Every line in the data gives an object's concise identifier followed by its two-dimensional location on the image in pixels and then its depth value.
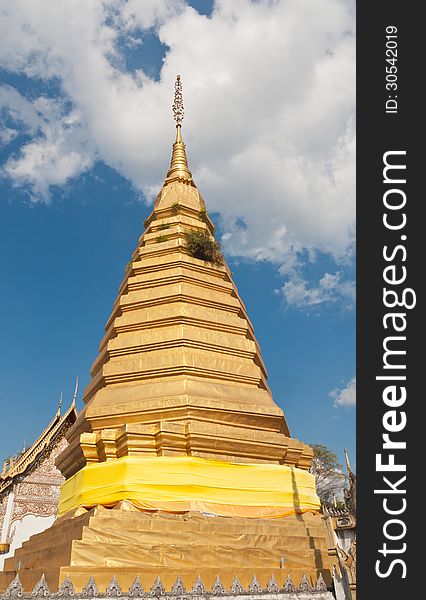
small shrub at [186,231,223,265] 12.29
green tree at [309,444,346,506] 30.97
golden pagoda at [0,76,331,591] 7.21
